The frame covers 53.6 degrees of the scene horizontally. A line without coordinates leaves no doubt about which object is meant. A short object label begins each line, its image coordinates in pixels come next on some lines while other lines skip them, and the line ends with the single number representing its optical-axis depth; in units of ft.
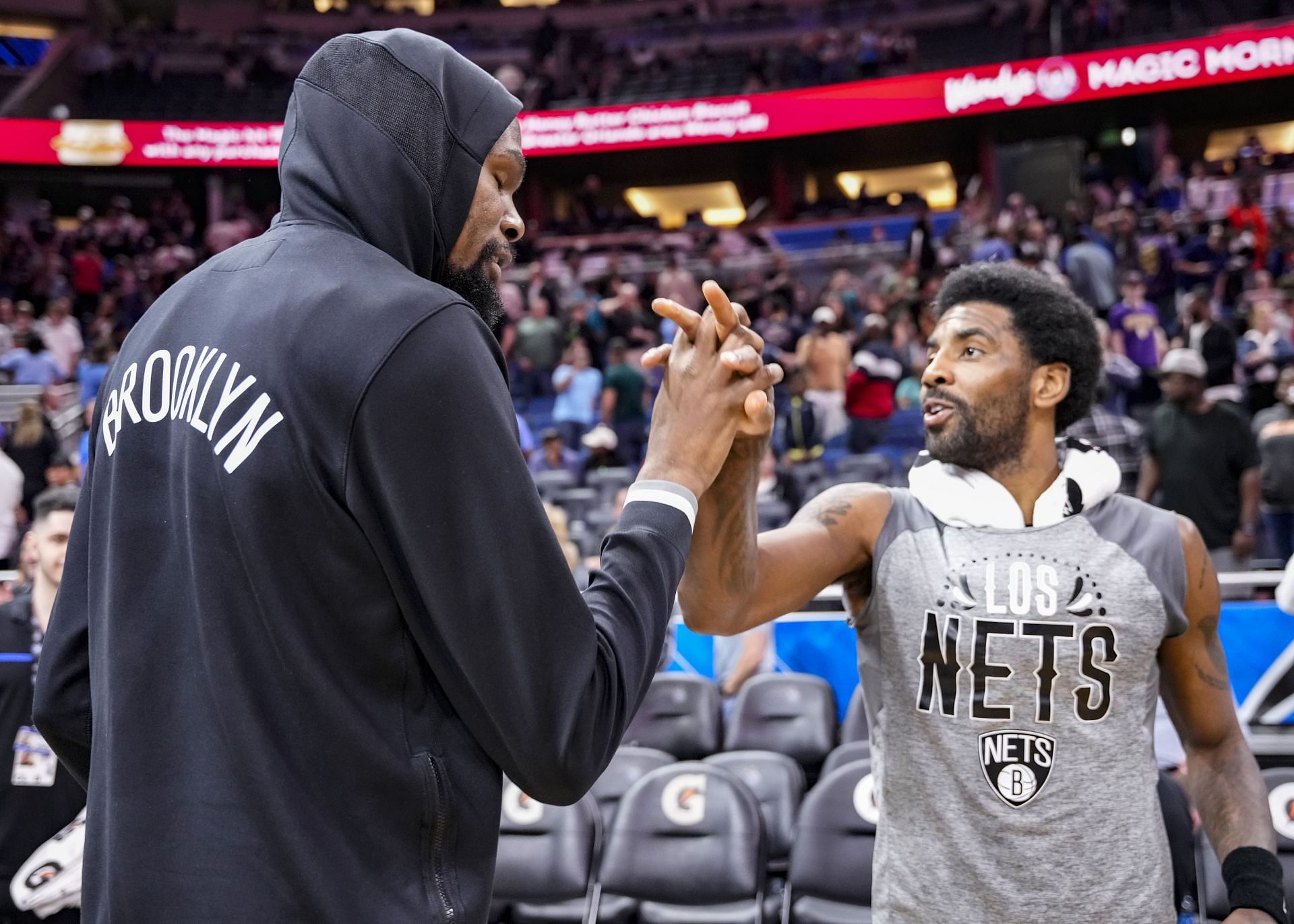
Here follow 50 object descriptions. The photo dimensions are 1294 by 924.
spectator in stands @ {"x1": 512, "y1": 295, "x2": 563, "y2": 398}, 41.47
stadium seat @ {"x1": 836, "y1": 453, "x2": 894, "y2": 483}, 29.30
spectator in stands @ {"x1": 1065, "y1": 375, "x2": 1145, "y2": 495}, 24.35
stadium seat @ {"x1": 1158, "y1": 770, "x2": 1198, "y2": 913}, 12.07
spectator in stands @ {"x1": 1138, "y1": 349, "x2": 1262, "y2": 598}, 23.02
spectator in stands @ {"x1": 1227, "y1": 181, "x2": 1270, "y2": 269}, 42.32
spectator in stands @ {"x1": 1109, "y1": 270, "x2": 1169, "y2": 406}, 32.17
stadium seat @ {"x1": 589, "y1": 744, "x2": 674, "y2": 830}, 16.03
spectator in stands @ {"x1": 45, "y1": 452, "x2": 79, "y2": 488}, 28.58
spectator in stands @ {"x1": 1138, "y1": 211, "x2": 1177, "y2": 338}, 39.83
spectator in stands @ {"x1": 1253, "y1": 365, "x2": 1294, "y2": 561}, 22.97
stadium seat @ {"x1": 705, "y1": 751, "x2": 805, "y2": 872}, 15.35
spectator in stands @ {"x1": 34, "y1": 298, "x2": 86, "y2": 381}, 43.06
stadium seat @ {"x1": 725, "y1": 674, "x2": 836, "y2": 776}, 17.31
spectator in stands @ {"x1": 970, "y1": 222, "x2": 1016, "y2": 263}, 37.55
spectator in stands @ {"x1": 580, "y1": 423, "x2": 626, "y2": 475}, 33.01
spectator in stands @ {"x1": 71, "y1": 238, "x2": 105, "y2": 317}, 56.49
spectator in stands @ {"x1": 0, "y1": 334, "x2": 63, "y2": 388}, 39.63
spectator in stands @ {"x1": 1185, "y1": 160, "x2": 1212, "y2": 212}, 52.34
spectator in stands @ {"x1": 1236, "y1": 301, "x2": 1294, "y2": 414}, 29.01
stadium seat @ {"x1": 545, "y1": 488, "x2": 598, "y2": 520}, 30.19
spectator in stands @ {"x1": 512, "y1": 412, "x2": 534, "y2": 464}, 33.01
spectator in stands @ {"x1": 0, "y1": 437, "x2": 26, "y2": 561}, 28.55
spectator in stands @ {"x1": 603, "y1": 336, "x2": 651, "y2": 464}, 34.99
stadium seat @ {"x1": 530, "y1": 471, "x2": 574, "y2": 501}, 31.48
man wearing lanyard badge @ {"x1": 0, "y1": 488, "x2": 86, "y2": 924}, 13.42
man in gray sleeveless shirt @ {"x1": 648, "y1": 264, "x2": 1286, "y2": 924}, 7.40
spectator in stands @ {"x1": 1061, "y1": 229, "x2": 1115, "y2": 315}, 37.63
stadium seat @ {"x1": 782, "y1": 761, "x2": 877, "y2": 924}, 13.28
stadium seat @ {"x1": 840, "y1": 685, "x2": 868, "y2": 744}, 16.85
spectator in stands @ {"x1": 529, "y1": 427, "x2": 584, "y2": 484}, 33.06
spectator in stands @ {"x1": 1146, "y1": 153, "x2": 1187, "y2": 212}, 53.52
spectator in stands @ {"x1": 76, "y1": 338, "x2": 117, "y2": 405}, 36.14
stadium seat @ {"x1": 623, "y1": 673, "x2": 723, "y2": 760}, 18.12
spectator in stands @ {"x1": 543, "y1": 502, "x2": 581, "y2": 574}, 19.39
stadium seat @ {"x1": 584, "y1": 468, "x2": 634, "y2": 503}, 30.63
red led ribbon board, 63.52
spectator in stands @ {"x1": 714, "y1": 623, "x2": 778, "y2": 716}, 19.01
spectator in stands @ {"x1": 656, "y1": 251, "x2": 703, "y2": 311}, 45.93
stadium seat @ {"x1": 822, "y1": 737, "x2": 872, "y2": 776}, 15.02
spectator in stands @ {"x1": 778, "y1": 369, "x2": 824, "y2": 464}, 30.89
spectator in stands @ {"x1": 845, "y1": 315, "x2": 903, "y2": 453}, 31.99
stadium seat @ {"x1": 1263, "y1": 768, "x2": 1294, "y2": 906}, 12.56
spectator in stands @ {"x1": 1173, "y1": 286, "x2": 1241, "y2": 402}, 28.58
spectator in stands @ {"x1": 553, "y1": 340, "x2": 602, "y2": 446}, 35.96
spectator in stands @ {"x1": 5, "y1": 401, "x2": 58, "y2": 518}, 32.14
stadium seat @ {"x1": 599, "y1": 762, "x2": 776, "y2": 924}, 13.84
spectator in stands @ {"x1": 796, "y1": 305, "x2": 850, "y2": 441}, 33.42
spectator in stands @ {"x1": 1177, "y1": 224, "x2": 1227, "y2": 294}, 40.88
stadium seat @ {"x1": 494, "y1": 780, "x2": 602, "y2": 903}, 14.46
